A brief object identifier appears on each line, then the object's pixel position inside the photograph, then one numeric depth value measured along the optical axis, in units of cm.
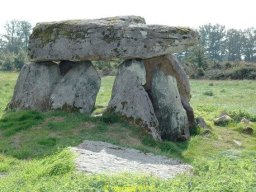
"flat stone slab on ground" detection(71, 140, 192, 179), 1275
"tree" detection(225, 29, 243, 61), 14638
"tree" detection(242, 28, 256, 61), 14300
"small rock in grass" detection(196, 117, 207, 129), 2309
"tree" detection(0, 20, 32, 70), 13988
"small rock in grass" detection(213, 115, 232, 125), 2517
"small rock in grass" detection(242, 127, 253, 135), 2361
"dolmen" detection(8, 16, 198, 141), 2058
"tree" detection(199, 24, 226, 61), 15225
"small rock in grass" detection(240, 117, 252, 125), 2492
